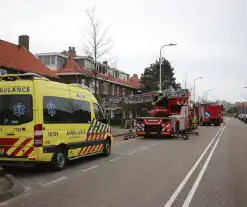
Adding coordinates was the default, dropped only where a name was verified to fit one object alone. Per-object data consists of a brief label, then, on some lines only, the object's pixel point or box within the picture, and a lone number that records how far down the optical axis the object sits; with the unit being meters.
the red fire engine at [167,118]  21.89
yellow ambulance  8.98
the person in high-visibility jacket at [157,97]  24.72
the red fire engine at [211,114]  47.22
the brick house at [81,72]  33.32
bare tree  24.22
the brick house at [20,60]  27.87
